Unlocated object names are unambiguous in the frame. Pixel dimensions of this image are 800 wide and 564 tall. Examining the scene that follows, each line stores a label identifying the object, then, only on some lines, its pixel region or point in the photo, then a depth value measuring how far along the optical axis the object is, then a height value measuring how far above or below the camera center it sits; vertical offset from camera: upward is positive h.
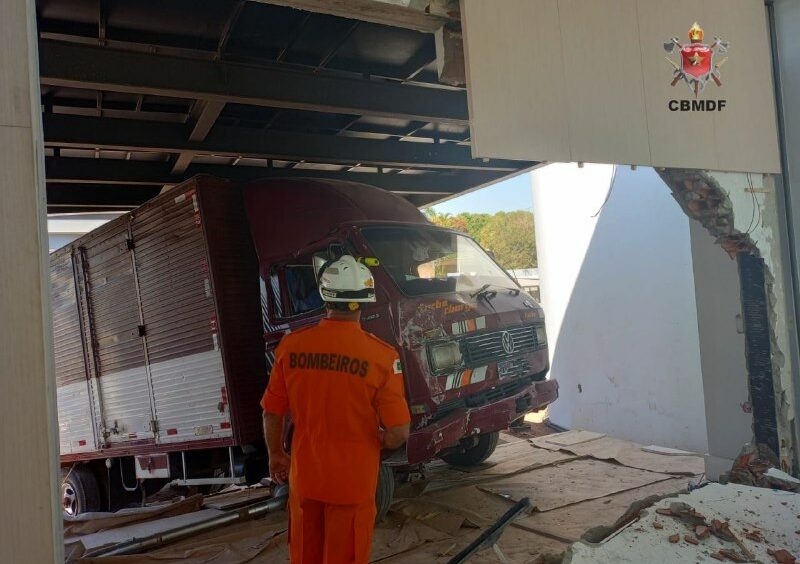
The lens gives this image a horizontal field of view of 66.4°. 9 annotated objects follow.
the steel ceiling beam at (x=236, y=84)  4.76 +1.97
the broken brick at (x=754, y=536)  3.67 -1.60
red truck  4.98 -0.16
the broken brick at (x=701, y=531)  3.69 -1.56
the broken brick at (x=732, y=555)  3.48 -1.62
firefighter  2.70 -0.54
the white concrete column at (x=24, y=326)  2.29 +0.01
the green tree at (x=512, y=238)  50.12 +4.42
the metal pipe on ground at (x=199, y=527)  4.89 -1.82
